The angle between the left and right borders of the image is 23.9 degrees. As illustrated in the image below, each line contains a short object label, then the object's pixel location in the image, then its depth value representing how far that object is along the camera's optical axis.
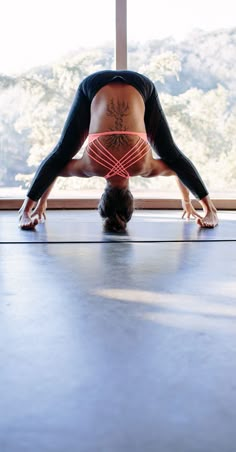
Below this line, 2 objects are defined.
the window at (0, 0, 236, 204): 4.37
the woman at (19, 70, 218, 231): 2.86
